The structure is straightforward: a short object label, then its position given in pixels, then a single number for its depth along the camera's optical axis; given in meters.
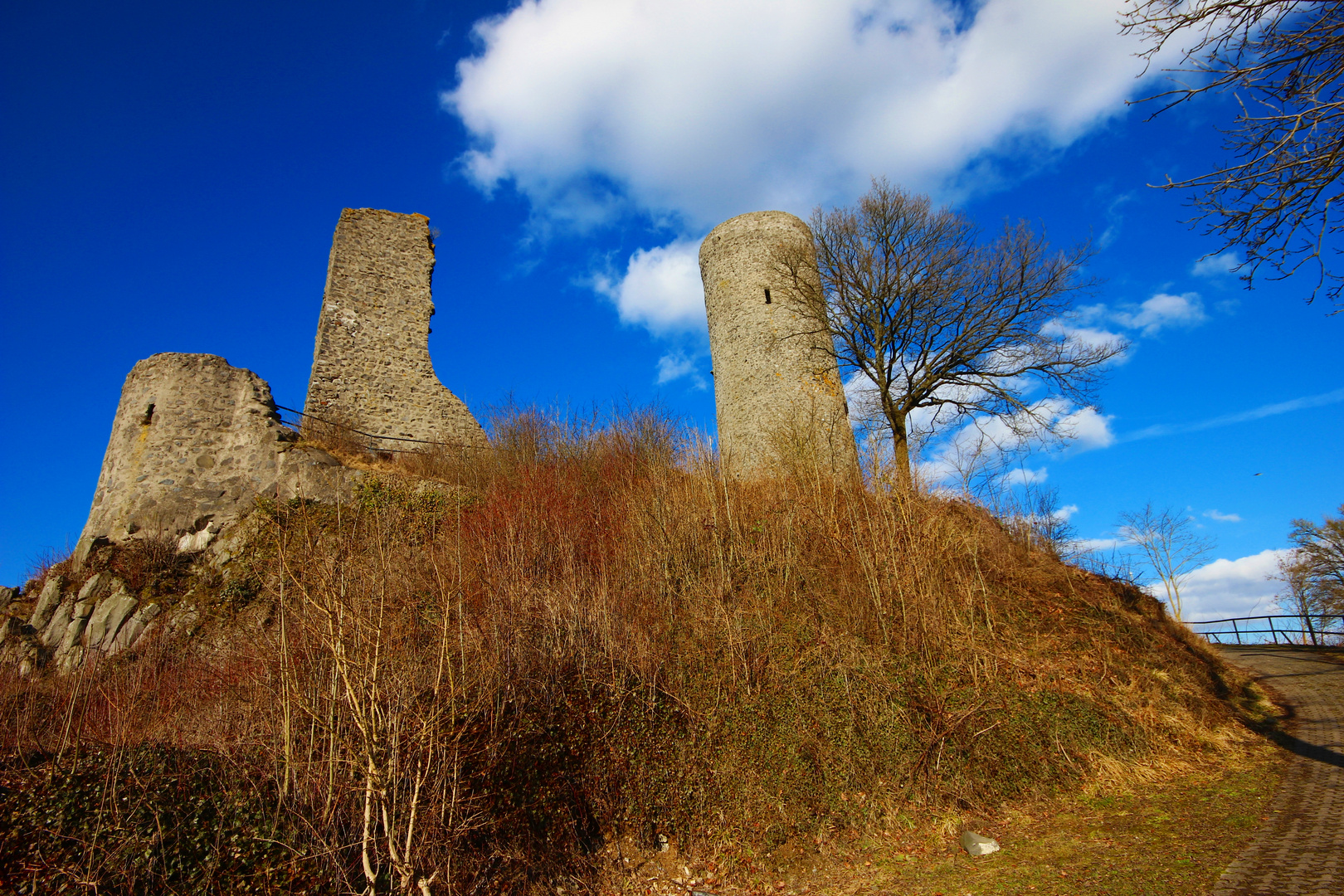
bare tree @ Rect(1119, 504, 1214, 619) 17.02
